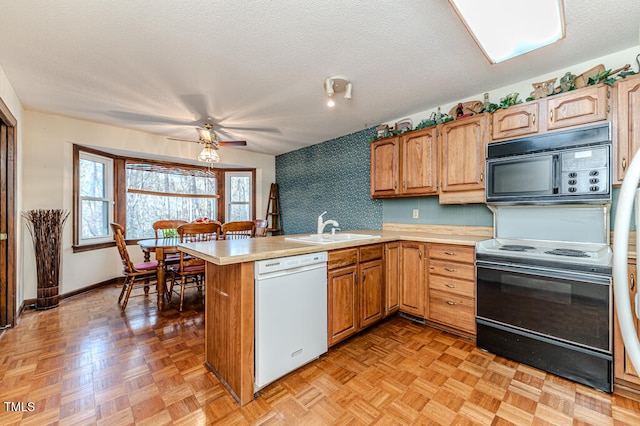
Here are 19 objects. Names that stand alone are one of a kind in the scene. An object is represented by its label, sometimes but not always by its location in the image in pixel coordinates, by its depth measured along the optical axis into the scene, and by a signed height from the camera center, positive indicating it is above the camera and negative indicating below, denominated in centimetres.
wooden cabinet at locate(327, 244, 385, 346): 215 -66
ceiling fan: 327 +87
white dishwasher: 167 -67
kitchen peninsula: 160 -57
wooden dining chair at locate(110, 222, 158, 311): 308 -65
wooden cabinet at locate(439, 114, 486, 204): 249 +50
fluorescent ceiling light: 133 +102
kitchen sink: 233 -24
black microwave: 188 +34
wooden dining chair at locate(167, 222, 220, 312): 302 -32
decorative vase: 307 -41
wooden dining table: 300 -43
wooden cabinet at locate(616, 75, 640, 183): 178 +60
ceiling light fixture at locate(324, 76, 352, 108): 236 +116
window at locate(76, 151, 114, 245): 374 +23
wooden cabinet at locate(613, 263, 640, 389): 165 -89
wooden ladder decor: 542 +0
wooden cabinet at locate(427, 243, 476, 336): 233 -67
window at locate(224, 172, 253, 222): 529 +36
